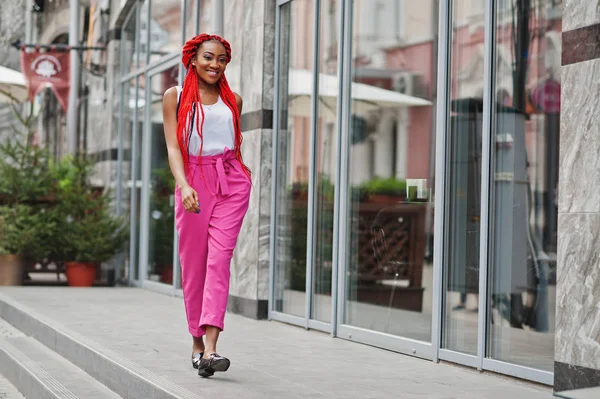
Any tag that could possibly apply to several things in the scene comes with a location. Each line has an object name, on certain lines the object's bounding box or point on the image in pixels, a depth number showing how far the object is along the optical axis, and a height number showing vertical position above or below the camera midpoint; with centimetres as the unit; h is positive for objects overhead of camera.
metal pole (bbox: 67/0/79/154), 1536 +153
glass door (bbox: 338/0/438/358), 710 +26
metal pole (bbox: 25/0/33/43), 2250 +365
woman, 522 +10
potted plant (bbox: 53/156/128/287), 1273 -49
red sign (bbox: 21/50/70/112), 1541 +175
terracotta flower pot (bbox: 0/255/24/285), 1255 -94
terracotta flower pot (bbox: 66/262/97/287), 1284 -100
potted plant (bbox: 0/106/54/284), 1253 -11
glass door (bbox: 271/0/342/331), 779 +27
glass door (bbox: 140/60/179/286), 1169 +0
